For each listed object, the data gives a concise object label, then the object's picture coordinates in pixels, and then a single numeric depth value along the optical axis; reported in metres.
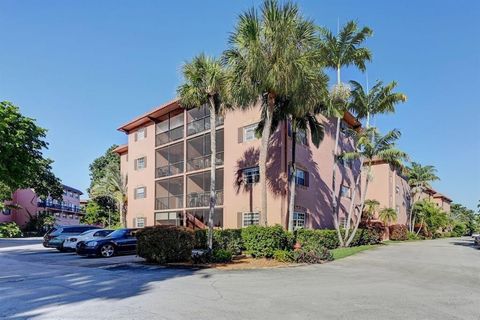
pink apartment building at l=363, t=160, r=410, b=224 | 41.66
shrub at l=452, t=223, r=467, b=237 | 70.11
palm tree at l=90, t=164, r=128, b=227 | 40.06
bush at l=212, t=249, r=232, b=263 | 17.03
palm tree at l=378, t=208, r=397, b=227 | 38.66
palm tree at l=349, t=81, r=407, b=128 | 26.08
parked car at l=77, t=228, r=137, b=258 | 20.30
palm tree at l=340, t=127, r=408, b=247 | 26.33
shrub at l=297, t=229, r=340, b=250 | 21.62
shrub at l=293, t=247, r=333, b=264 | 17.33
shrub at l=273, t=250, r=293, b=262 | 17.41
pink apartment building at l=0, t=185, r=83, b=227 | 62.56
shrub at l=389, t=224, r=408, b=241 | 41.17
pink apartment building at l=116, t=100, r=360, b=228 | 25.00
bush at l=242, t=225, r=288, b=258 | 18.34
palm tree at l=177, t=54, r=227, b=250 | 18.36
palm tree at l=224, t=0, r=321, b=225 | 17.78
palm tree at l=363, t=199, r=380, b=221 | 36.22
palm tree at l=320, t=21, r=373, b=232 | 24.30
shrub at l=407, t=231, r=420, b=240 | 43.70
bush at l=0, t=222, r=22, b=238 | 49.31
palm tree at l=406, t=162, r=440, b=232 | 52.53
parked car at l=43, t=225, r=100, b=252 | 25.20
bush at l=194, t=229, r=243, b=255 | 20.09
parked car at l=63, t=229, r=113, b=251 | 21.98
